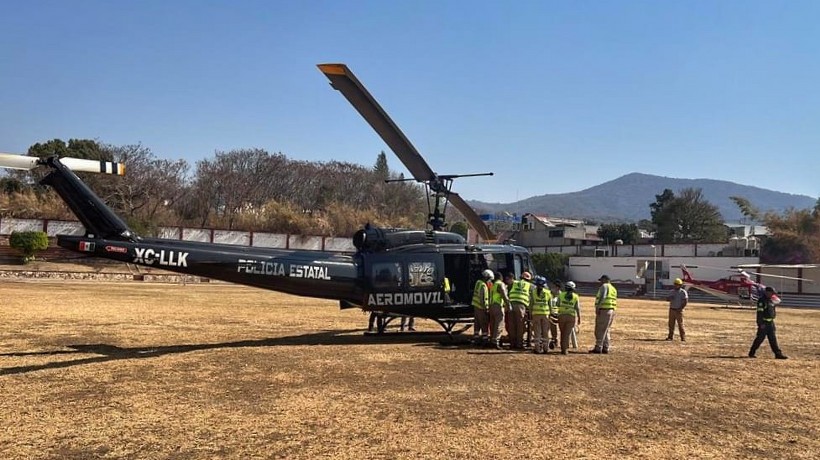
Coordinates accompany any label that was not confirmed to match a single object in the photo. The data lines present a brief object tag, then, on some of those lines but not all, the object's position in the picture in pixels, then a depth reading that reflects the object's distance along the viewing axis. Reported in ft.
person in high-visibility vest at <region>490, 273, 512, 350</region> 44.52
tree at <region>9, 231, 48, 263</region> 144.36
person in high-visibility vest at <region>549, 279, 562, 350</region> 45.52
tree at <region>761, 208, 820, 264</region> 192.75
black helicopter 36.96
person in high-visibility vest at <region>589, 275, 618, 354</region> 44.06
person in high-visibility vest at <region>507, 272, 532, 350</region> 44.62
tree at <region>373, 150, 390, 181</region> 418.25
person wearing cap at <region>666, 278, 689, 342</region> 55.36
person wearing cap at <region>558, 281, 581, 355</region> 43.06
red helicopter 112.98
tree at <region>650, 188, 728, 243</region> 280.31
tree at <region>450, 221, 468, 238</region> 214.59
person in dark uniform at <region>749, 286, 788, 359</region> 44.32
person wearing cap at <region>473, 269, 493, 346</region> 45.78
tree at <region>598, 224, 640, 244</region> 285.64
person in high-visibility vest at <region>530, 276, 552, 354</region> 43.06
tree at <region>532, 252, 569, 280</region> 220.64
